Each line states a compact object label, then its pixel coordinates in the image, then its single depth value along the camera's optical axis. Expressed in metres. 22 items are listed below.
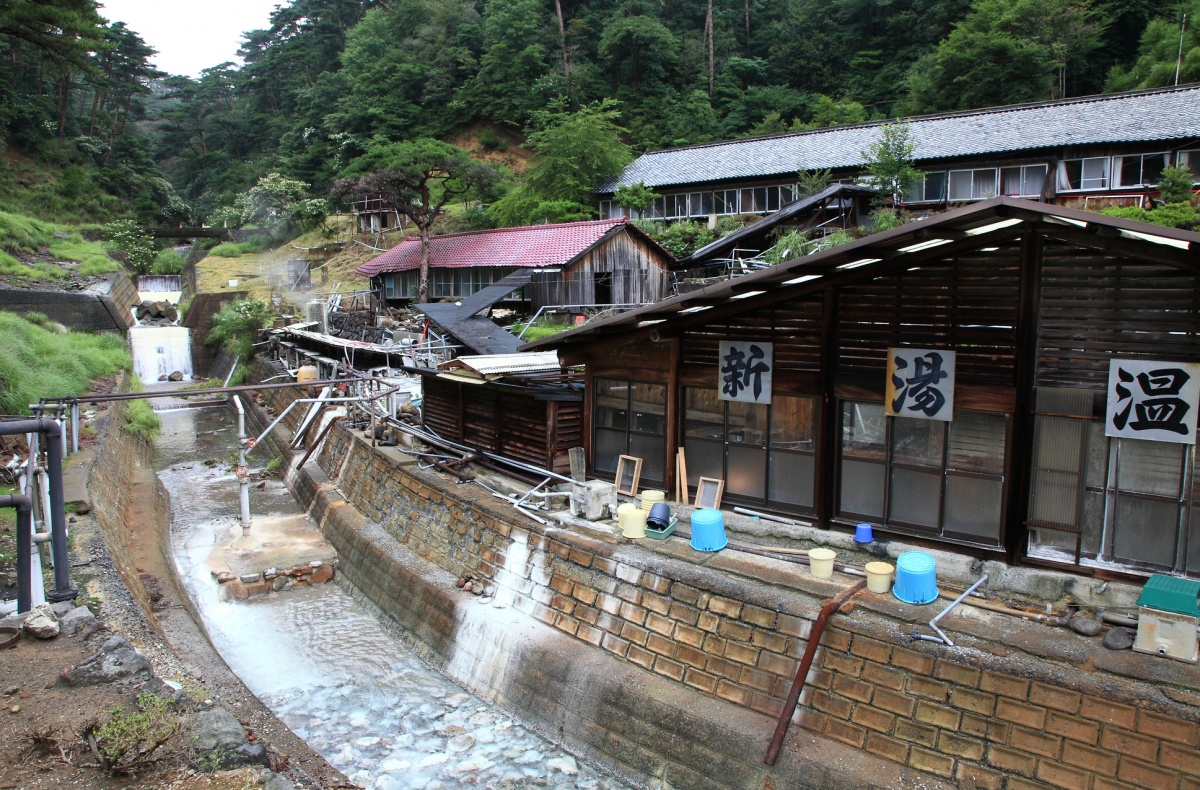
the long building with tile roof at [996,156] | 27.50
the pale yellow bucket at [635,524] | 11.51
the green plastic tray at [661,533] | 11.45
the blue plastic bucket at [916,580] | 8.95
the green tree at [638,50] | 49.69
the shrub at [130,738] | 6.59
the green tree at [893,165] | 29.59
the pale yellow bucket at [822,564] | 9.74
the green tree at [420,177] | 33.91
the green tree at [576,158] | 38.81
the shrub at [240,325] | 36.88
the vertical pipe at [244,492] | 17.80
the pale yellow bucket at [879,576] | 9.23
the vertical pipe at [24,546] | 8.16
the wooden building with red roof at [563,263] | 27.89
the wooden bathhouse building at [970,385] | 8.41
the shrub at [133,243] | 48.59
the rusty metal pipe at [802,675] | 8.28
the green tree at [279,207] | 51.22
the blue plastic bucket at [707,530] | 10.81
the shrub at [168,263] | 51.06
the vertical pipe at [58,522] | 8.74
